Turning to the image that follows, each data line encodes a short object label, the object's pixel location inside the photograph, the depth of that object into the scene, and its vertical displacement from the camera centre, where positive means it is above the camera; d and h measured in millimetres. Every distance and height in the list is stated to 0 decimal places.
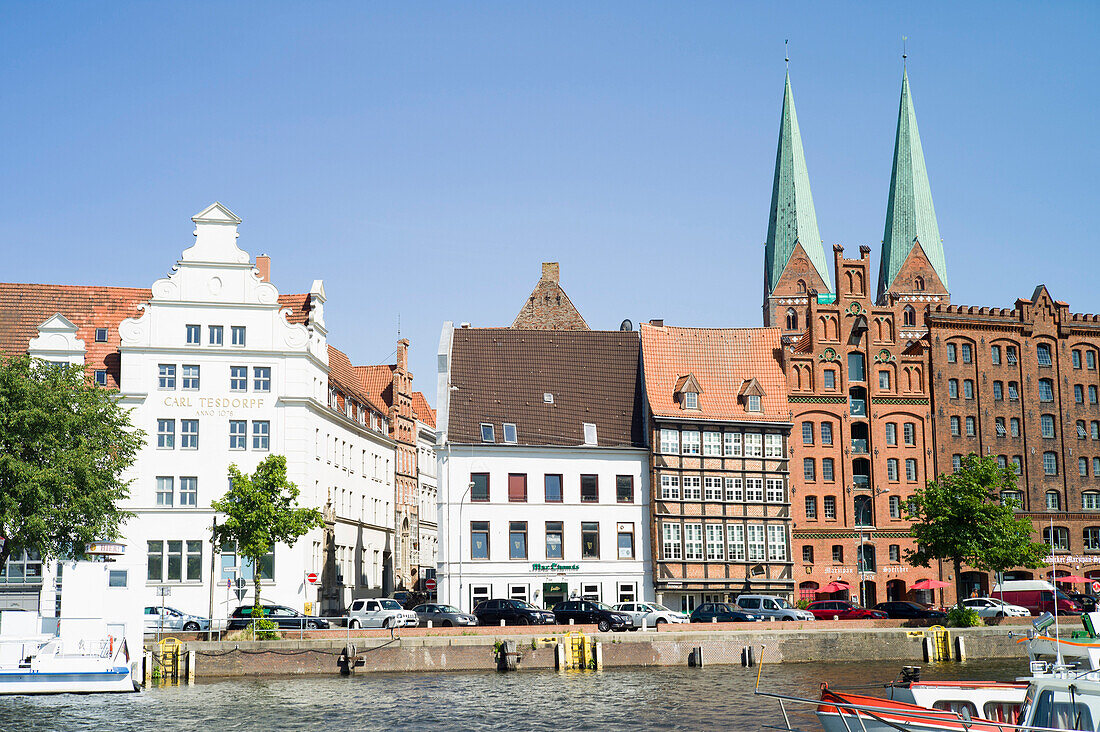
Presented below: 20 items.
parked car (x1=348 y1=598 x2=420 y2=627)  63656 -4607
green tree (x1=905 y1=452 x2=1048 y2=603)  73125 -569
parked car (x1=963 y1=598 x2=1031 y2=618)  70131 -5237
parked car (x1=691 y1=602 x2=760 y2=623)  67750 -5140
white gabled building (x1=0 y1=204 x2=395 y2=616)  69688 +8147
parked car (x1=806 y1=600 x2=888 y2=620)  71438 -5351
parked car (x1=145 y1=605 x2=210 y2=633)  61844 -4629
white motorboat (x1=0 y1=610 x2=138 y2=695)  49656 -5373
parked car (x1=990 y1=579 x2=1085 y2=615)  75375 -5047
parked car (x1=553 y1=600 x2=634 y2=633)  63969 -4839
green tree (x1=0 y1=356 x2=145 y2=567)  59094 +3190
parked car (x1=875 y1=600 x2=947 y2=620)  71250 -5395
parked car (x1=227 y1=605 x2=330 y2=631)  59156 -4452
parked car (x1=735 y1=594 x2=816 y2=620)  68750 -4974
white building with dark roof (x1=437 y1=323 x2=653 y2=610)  77500 +2901
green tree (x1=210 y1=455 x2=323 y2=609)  62000 +642
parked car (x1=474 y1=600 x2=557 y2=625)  65688 -4809
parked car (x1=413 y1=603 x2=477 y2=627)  65375 -4821
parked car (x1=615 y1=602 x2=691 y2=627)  66562 -4984
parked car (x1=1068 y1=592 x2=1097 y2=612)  67375 -5204
